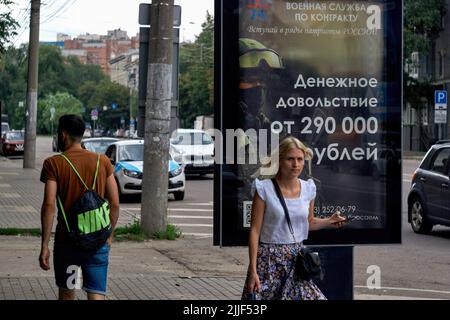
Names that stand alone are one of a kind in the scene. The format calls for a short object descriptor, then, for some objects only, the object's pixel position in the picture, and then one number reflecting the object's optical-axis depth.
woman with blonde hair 6.44
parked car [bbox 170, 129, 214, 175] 33.25
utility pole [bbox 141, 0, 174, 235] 14.41
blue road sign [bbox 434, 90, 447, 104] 41.00
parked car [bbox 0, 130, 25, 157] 60.00
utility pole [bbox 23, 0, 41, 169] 39.72
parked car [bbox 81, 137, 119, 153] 34.25
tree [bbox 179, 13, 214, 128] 97.63
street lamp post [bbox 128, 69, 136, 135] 122.64
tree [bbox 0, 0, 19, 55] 20.70
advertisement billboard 8.02
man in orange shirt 6.73
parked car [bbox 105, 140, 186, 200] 24.00
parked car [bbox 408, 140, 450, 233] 16.02
